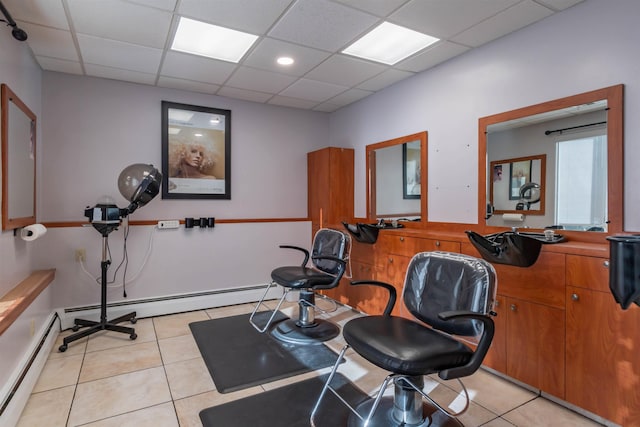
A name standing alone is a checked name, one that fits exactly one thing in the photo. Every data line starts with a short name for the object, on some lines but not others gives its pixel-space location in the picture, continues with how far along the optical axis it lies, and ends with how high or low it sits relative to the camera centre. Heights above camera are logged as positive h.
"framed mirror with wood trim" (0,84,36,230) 2.23 +0.36
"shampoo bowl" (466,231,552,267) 2.11 -0.24
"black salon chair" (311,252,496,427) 1.62 -0.67
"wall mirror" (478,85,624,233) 2.13 +0.36
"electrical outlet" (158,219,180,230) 3.84 -0.15
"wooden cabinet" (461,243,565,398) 2.10 -0.74
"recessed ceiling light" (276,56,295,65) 3.09 +1.38
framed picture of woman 3.89 +0.69
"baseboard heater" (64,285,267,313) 3.49 -0.99
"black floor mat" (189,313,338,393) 2.47 -1.19
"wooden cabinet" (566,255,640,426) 1.81 -0.76
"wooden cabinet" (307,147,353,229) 4.34 +0.34
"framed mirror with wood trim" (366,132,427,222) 3.48 +0.36
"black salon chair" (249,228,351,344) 3.09 -0.65
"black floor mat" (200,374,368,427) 1.98 -1.21
